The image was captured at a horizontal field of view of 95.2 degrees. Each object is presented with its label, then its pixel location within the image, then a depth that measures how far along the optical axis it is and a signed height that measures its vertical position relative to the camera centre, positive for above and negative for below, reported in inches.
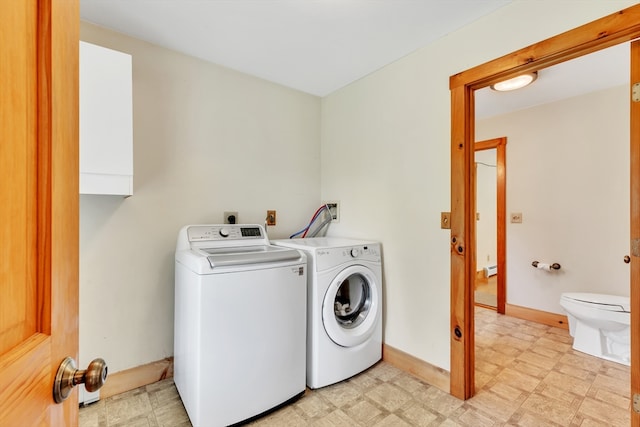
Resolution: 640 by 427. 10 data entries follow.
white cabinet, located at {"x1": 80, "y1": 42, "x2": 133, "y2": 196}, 53.2 +17.3
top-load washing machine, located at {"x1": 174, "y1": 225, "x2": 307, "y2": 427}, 54.1 -23.5
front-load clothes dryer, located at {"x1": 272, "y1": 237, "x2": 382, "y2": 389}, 69.6 -25.1
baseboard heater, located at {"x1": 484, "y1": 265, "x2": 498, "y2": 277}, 178.2 -34.7
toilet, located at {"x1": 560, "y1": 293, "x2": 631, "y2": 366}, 83.6 -32.7
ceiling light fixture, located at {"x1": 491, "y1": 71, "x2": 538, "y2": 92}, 87.7 +41.1
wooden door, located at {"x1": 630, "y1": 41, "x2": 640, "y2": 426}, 47.9 -4.5
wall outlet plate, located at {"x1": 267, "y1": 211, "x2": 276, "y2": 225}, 94.1 -1.1
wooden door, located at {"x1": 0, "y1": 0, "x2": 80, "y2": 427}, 13.7 +0.5
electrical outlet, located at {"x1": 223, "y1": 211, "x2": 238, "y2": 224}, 85.2 -1.2
